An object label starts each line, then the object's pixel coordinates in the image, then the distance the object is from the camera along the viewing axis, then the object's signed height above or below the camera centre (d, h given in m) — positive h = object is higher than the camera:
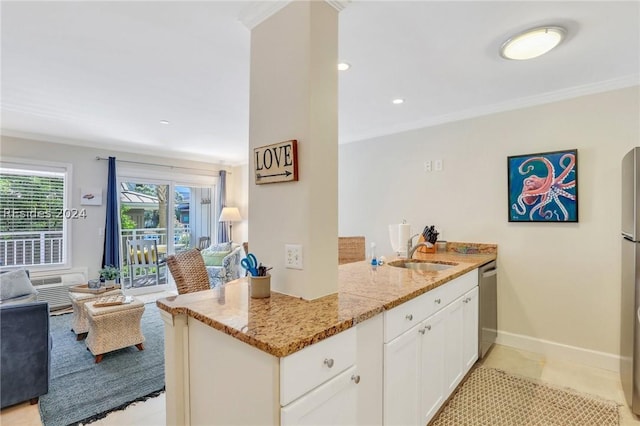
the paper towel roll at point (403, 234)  3.04 -0.21
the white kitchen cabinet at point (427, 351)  1.50 -0.81
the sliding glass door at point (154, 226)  5.45 -0.25
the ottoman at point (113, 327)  2.83 -1.07
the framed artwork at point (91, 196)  4.84 +0.26
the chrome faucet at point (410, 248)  2.81 -0.33
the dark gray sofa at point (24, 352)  2.13 -0.97
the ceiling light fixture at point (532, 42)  1.93 +1.09
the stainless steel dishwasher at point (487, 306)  2.71 -0.87
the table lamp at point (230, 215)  6.31 -0.05
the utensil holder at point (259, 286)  1.47 -0.35
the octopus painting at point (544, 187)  2.83 +0.24
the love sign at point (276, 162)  1.48 +0.25
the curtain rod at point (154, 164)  5.05 +0.86
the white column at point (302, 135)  1.46 +0.38
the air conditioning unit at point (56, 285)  4.33 -1.00
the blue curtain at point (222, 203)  6.51 +0.20
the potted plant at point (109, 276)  3.84 -0.79
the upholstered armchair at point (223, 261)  5.16 -0.84
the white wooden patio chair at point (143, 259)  5.49 -0.83
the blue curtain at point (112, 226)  4.97 -0.21
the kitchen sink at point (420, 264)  2.69 -0.46
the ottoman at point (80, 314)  3.31 -1.08
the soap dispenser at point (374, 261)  2.53 -0.40
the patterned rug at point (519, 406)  2.03 -1.34
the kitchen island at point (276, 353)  1.00 -0.52
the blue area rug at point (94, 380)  2.15 -1.34
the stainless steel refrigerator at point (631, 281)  2.04 -0.49
